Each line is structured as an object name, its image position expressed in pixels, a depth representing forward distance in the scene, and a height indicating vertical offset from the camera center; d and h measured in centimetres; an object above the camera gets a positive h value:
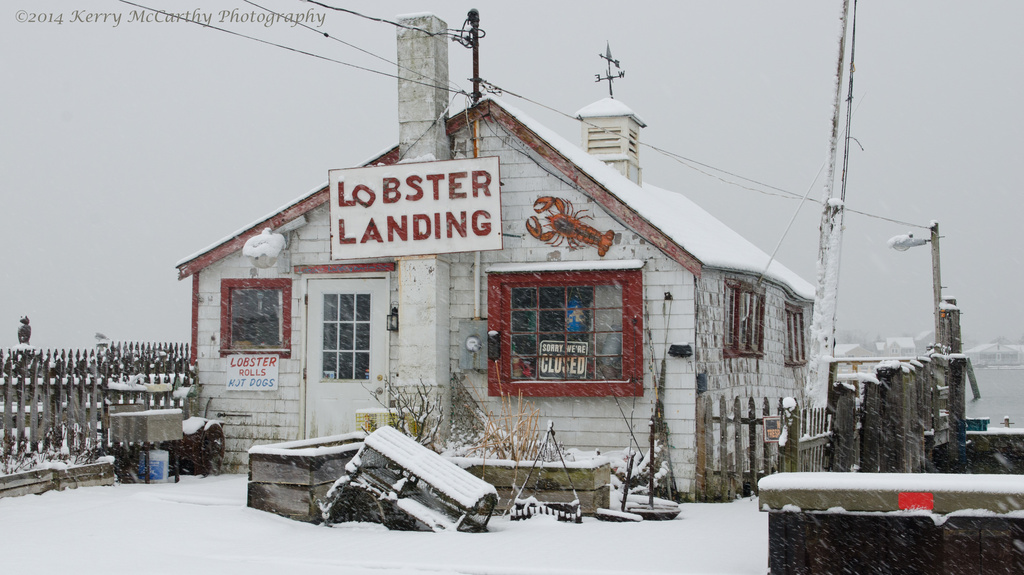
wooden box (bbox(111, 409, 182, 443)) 1164 -91
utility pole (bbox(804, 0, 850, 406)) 1211 +106
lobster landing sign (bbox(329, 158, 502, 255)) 1270 +191
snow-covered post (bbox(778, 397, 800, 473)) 957 -90
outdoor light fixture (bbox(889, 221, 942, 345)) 2291 +249
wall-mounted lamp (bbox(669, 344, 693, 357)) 1177 +1
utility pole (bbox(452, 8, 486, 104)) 1417 +466
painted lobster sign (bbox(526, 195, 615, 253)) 1252 +163
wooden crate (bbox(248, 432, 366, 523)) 950 -126
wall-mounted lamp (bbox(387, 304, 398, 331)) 1336 +41
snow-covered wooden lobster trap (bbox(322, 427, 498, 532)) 884 -131
